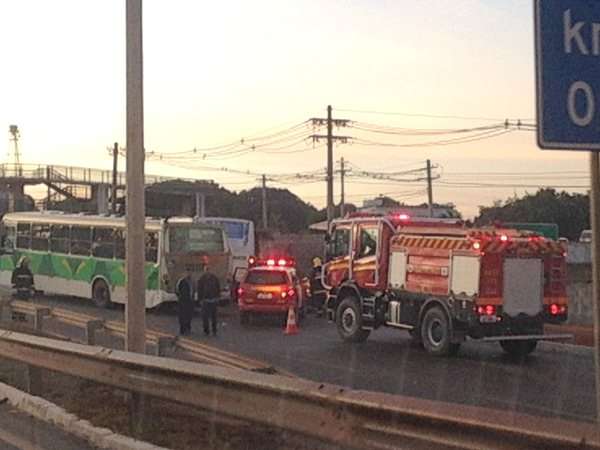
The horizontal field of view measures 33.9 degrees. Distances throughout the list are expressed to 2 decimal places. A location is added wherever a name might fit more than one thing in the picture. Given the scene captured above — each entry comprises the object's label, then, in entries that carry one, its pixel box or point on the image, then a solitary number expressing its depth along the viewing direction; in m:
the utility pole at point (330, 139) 54.88
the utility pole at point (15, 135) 101.50
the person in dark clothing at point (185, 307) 25.64
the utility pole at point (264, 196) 83.38
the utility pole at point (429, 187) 69.69
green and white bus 32.59
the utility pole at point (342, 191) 81.19
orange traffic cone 25.98
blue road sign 4.27
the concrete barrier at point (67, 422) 8.16
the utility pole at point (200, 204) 74.39
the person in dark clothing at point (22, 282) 32.34
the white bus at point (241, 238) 40.47
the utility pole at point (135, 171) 11.47
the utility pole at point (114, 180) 60.57
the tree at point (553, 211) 74.38
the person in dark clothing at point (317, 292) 31.16
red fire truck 19.69
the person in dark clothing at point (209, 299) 25.73
